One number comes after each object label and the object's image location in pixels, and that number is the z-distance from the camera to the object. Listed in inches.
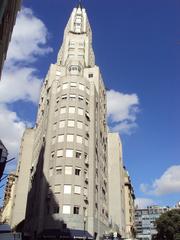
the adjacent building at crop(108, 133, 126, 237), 1791.7
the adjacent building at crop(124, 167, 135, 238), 2241.3
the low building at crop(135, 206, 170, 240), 4951.1
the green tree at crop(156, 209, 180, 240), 1539.4
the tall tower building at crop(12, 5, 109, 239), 1257.5
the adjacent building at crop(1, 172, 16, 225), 2650.4
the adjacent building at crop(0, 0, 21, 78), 636.5
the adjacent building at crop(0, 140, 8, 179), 834.0
